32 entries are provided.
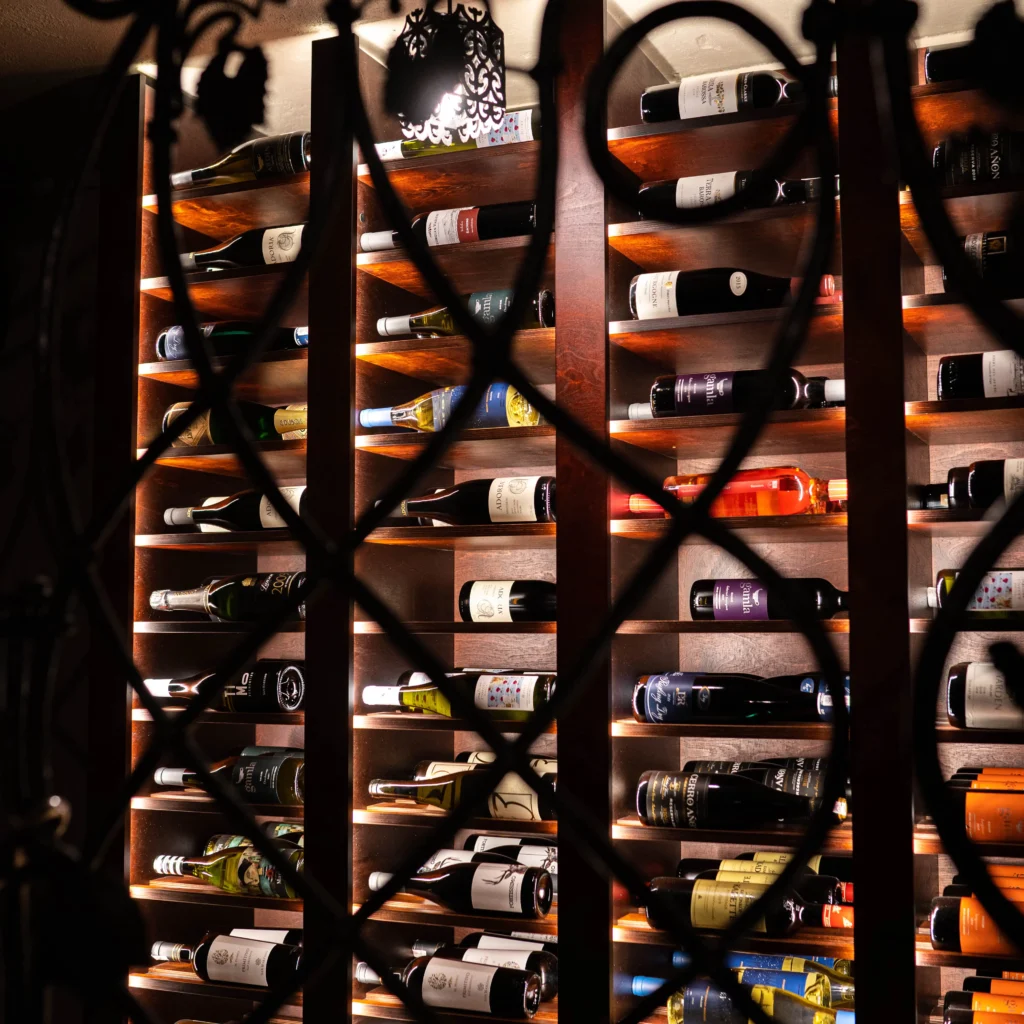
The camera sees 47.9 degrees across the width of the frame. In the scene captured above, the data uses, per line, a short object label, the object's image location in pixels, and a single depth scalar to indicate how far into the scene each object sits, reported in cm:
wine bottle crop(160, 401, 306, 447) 266
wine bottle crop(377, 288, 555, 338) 238
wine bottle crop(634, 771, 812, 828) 217
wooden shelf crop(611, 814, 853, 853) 206
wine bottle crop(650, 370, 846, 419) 220
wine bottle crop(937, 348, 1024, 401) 201
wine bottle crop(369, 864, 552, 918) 228
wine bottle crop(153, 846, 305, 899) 253
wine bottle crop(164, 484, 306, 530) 269
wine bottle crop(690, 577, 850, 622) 217
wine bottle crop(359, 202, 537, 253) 241
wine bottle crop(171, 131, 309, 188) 261
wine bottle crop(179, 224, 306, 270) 261
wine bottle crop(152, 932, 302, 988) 246
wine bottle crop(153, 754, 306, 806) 256
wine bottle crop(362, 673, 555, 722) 231
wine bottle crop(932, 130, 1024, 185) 202
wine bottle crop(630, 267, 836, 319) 227
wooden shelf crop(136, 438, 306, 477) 258
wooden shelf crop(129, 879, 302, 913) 248
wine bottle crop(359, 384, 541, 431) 238
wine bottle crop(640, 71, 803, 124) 222
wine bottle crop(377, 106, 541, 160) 237
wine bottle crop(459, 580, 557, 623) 239
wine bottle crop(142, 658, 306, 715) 256
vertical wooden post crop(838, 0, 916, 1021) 197
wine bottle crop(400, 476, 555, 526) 235
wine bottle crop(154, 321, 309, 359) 270
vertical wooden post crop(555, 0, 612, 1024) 217
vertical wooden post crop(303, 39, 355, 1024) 238
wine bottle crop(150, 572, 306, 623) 263
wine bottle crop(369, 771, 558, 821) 233
